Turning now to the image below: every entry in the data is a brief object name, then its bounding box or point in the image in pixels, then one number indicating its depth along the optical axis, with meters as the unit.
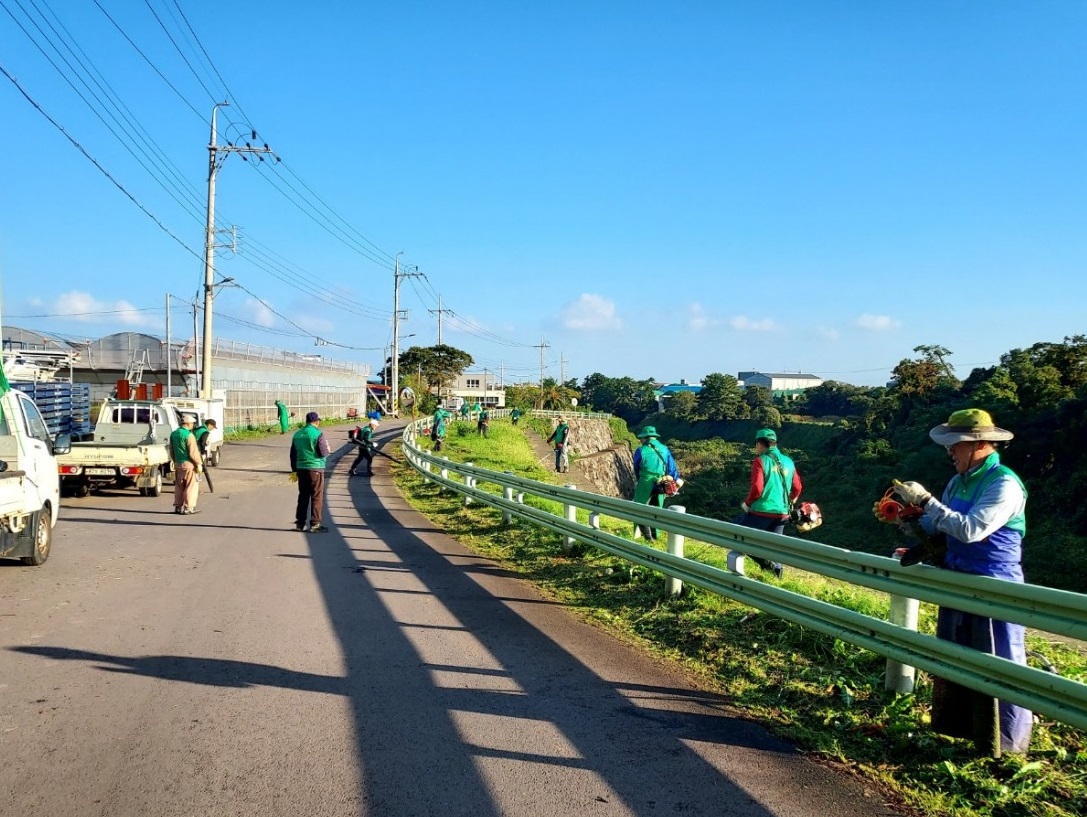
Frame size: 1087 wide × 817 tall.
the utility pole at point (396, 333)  64.19
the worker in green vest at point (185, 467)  14.47
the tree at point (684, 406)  104.19
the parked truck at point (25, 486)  8.39
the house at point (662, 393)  129.44
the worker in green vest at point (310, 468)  12.05
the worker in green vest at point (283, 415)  42.53
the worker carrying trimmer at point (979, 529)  3.99
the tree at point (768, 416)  85.88
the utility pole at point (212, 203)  32.44
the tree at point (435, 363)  88.50
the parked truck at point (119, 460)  16.67
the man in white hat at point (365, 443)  23.03
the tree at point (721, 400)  97.69
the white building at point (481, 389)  132.00
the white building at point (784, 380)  185.25
